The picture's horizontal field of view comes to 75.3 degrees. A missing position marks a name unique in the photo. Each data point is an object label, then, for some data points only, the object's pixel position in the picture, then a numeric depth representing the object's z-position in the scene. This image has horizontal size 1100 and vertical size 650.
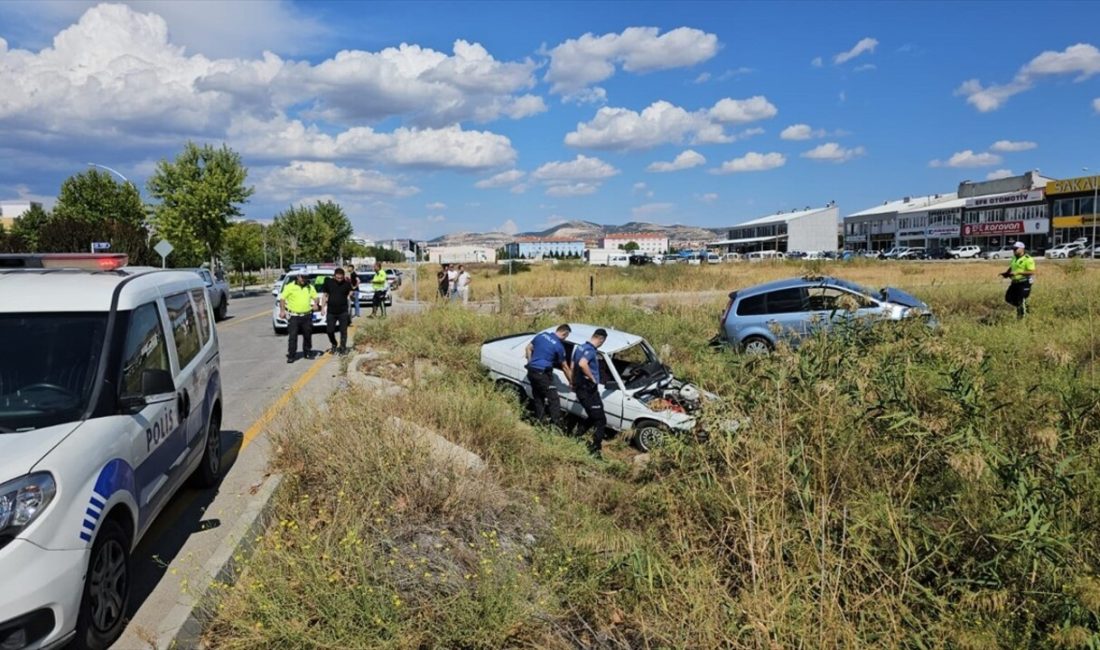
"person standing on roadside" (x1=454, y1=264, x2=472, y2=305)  24.28
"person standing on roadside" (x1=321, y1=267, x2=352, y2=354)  14.40
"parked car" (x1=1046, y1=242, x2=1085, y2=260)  58.44
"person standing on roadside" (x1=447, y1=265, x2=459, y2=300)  24.03
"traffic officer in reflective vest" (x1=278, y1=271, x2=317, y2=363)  13.48
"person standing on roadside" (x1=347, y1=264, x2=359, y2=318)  22.48
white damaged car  8.88
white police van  3.30
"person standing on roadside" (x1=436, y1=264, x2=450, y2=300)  23.13
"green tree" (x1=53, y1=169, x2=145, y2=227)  51.47
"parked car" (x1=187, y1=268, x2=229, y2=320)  23.17
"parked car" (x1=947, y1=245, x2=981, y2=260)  70.07
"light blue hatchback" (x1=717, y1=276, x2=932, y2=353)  12.74
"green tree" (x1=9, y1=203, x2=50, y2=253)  56.97
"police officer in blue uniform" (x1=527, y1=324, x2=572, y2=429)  9.40
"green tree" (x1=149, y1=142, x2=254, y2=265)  40.56
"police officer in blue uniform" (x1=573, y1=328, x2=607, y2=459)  8.85
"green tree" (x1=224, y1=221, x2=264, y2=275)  59.59
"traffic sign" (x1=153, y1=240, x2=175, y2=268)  30.30
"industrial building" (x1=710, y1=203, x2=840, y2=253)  125.62
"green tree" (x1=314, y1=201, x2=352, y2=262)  83.69
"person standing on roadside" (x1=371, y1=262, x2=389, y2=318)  21.59
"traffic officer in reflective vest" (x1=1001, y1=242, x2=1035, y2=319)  14.20
